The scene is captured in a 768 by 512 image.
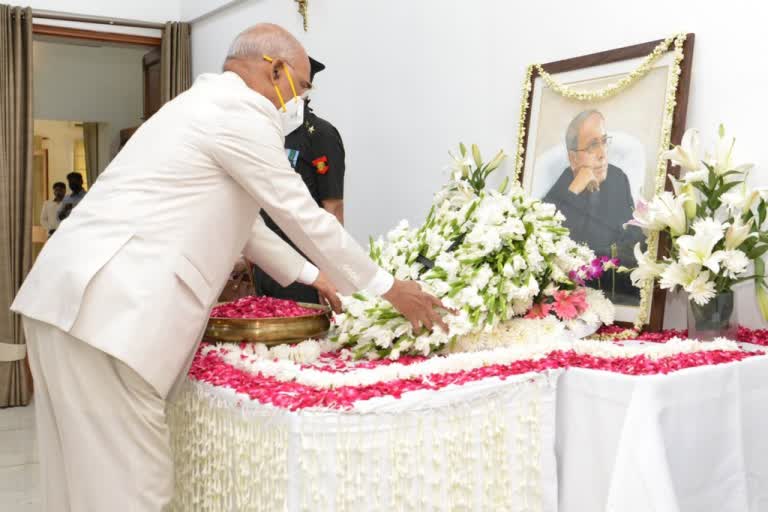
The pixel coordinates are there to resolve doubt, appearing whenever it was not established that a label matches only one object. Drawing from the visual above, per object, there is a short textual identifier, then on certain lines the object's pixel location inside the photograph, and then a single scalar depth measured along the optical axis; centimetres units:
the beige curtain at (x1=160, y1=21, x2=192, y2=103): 628
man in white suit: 188
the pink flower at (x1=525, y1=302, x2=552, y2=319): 237
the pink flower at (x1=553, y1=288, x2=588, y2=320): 238
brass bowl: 226
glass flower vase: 232
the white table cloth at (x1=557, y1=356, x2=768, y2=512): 186
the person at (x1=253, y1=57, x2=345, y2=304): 350
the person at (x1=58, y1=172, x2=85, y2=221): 893
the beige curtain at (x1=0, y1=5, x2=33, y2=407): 582
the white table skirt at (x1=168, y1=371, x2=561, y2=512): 169
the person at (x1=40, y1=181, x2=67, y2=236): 1009
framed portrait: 260
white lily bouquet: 227
